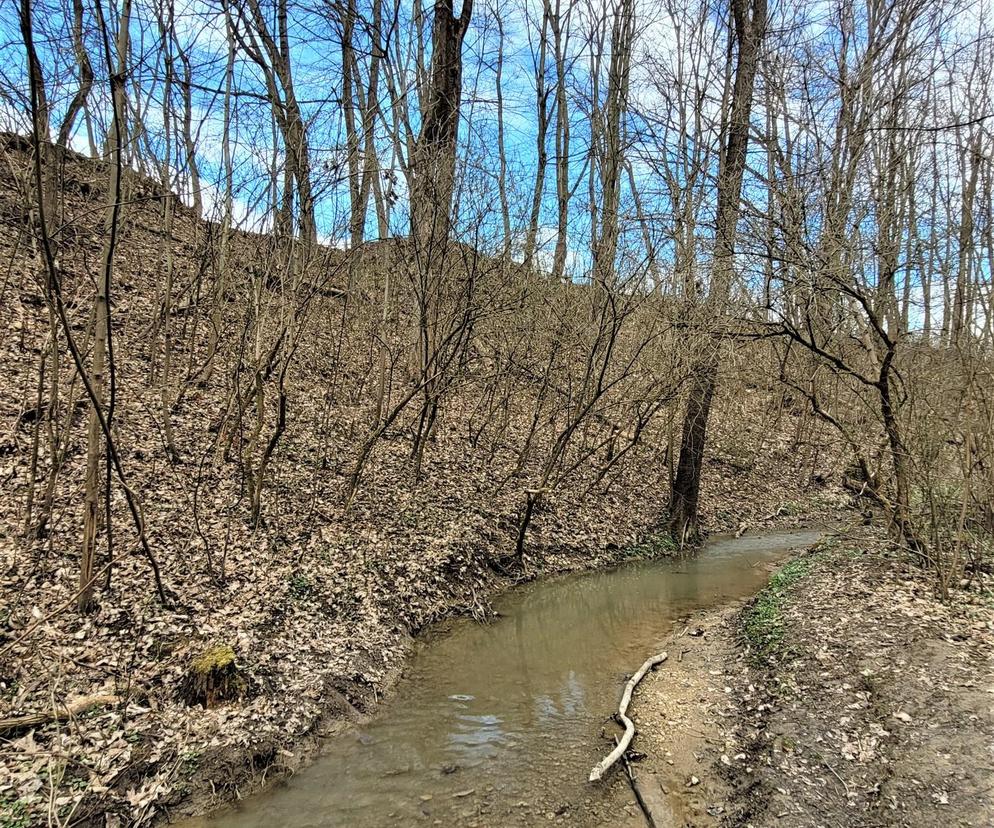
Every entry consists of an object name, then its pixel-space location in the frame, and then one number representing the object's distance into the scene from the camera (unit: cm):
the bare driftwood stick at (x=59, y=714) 405
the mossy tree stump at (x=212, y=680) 482
